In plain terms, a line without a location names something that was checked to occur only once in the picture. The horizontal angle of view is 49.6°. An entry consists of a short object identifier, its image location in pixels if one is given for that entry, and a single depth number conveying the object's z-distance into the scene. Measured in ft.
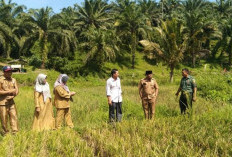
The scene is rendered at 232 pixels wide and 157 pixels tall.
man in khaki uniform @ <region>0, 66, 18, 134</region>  17.22
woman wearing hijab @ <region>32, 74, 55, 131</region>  17.88
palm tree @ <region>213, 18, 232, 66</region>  91.35
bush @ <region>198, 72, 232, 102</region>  31.37
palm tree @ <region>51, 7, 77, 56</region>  73.02
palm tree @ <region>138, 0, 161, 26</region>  110.55
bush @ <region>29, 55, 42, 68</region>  71.00
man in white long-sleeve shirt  19.67
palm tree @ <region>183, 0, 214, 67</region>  84.12
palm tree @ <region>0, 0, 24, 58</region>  63.52
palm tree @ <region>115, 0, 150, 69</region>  80.65
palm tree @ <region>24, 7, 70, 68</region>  68.95
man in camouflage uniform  21.18
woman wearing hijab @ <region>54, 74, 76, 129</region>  18.70
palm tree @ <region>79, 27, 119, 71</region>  73.61
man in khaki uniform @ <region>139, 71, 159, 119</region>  20.92
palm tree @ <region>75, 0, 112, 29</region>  88.07
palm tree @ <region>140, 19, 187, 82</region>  50.09
